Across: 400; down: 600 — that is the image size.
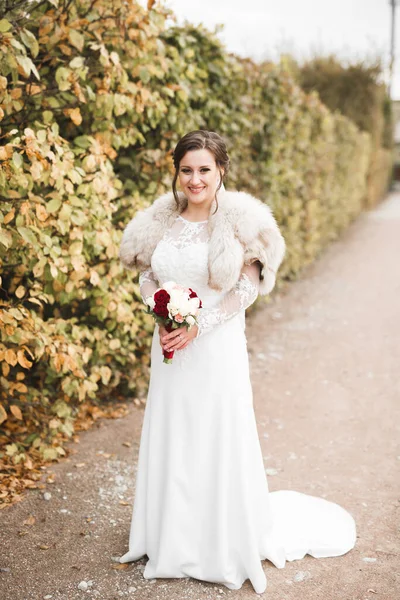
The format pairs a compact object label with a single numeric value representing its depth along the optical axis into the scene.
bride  3.13
